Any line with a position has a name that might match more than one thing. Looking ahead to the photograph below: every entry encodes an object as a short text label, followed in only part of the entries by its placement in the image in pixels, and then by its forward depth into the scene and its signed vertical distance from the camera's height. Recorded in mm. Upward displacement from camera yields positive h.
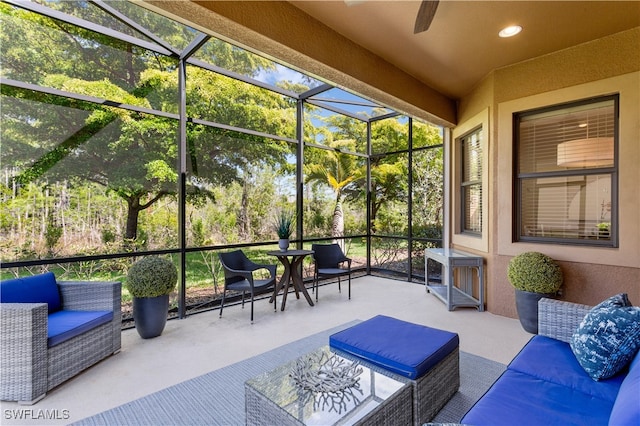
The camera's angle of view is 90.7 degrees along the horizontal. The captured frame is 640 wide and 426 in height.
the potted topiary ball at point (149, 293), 3271 -799
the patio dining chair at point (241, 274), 3932 -758
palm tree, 5988 +822
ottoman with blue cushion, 1885 -901
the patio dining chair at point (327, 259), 4982 -733
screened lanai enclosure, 3090 +849
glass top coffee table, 1547 -975
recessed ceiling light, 3115 +1845
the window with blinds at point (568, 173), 3430 +467
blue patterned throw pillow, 1657 -691
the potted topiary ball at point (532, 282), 3453 -759
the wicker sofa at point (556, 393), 1356 -906
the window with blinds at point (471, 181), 4809 +512
